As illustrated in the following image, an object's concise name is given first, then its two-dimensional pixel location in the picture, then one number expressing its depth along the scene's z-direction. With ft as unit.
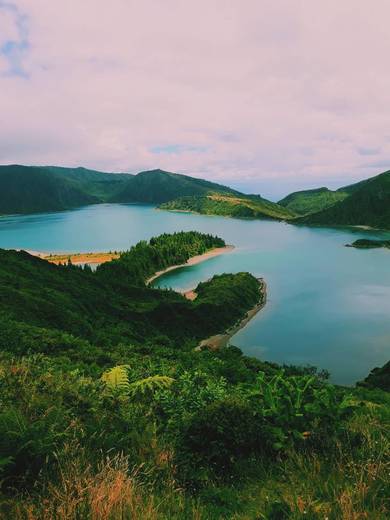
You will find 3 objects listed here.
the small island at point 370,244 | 630.33
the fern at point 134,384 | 43.70
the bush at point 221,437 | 27.35
